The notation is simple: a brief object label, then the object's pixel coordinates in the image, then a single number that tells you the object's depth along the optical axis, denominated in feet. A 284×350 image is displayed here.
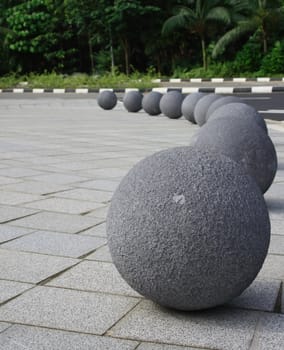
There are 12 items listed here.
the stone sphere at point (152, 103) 60.70
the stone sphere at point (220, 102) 39.82
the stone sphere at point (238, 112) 23.66
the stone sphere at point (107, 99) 69.82
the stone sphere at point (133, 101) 65.67
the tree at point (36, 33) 138.21
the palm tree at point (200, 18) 127.75
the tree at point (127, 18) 131.03
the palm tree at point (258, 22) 120.37
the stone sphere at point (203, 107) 44.60
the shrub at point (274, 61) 118.42
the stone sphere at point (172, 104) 56.39
